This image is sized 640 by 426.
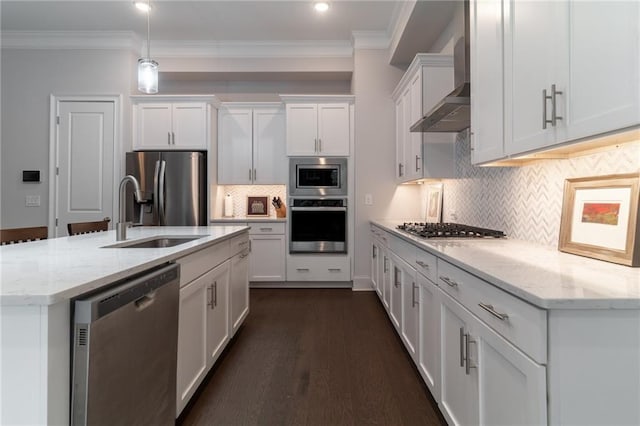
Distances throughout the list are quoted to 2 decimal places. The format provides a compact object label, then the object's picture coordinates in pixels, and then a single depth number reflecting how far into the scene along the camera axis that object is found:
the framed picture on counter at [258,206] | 5.04
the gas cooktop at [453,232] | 2.33
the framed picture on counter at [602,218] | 1.29
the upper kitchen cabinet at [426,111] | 3.21
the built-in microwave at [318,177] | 4.57
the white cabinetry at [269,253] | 4.59
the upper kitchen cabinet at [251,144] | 4.77
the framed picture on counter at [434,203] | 3.74
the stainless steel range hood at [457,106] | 2.27
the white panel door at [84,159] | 4.49
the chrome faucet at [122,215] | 2.09
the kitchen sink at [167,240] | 2.43
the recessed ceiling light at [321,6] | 3.69
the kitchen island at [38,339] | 0.94
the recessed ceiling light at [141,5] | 3.64
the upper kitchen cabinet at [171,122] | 4.56
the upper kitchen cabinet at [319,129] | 4.57
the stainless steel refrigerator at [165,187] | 4.38
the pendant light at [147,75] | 2.64
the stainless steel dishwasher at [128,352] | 1.02
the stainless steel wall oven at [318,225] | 4.56
